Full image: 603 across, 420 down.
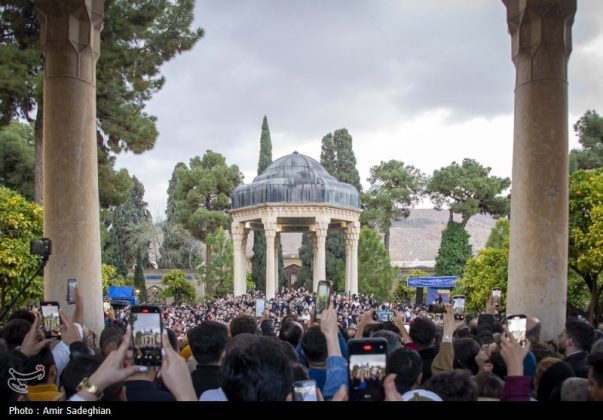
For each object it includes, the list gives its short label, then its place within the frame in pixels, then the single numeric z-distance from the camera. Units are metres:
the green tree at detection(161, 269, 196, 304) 59.44
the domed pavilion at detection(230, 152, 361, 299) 41.84
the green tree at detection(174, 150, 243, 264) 65.44
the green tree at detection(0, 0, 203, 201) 20.91
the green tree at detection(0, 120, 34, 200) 38.41
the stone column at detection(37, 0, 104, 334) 10.52
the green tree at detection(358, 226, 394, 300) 56.97
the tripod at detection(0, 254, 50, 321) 9.56
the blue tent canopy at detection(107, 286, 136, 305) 40.30
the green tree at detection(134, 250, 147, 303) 57.69
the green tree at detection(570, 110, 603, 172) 44.06
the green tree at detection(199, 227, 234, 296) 59.66
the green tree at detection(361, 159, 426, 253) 65.44
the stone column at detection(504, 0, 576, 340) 10.35
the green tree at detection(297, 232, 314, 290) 62.03
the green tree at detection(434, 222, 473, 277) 59.91
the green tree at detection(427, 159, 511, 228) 61.12
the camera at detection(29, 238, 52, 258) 9.42
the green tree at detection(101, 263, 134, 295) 33.17
